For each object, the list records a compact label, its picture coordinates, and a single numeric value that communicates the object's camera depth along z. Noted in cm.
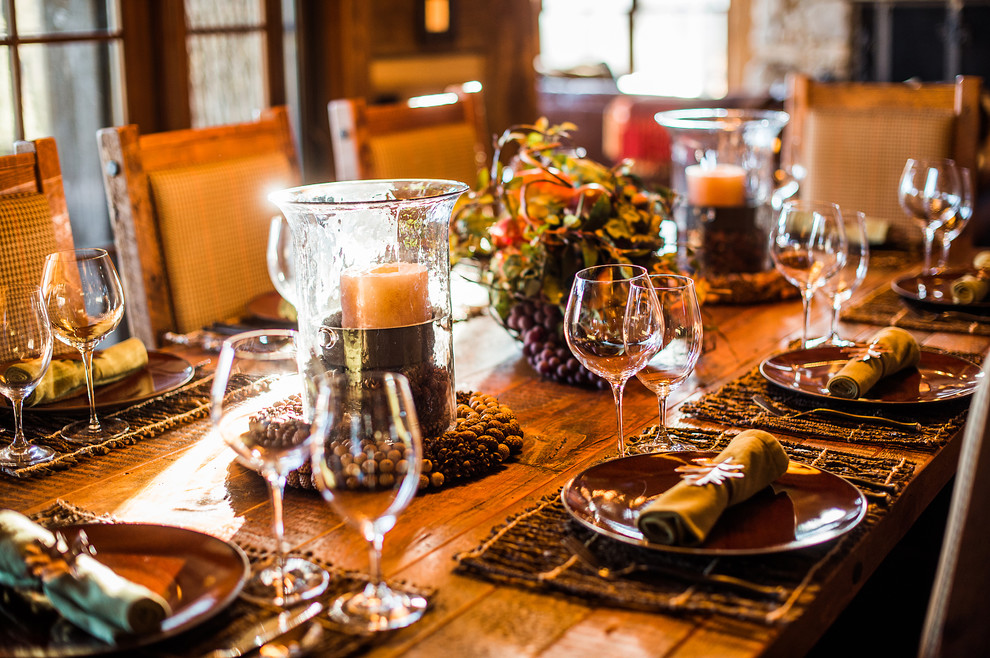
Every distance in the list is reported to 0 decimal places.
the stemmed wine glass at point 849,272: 154
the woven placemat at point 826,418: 122
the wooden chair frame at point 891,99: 244
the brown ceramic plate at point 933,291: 177
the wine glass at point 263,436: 88
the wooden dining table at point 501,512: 80
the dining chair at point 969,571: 87
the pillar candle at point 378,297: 114
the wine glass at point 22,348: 115
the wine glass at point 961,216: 189
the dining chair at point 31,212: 158
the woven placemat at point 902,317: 172
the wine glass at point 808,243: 154
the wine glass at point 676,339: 114
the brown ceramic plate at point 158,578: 79
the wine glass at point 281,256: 165
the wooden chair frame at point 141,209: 180
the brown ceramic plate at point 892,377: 133
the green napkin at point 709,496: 91
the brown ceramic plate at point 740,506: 93
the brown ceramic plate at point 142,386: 132
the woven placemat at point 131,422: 119
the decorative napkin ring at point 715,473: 98
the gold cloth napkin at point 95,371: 133
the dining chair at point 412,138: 235
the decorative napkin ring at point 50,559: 82
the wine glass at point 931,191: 189
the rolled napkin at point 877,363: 132
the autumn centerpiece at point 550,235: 148
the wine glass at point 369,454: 78
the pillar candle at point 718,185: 194
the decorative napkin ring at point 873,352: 138
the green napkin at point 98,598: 78
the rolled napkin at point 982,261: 194
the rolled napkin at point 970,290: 179
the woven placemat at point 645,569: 84
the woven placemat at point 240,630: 79
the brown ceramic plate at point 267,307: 175
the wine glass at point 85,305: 124
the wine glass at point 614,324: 112
